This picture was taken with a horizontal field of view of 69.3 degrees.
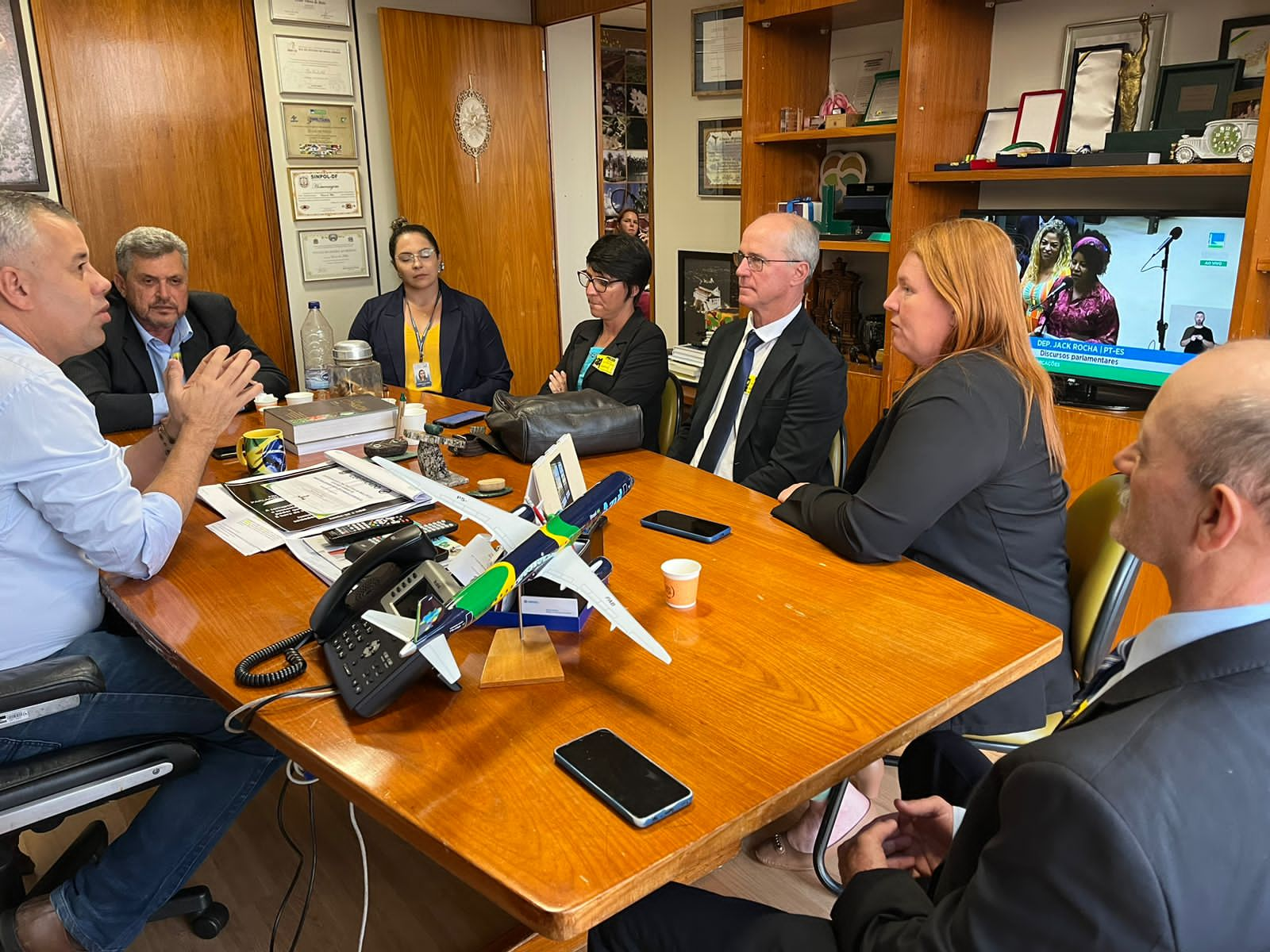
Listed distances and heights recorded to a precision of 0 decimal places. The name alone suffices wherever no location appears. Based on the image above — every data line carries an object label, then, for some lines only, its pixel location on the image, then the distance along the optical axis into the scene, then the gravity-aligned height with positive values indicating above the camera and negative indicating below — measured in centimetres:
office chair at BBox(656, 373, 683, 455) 292 -60
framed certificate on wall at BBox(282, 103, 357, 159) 423 +42
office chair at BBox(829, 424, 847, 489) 245 -62
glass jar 306 -48
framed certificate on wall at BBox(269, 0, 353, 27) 410 +93
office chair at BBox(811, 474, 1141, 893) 163 -67
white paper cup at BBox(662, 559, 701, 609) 143 -55
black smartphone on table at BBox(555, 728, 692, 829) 98 -60
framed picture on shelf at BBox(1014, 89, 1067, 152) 304 +31
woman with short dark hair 302 -39
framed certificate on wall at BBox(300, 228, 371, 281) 438 -15
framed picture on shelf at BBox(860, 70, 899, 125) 354 +44
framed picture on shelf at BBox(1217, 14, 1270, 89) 260 +46
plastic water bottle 428 -54
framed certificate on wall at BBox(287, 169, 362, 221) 429 +14
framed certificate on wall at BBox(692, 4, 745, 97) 405 +74
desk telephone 116 -54
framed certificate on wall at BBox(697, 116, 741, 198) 421 +27
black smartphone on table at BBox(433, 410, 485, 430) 267 -56
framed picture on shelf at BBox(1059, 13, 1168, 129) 284 +54
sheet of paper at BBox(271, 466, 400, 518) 190 -56
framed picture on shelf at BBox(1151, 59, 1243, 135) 265 +34
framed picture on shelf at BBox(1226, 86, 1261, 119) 260 +29
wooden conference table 95 -61
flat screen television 267 -27
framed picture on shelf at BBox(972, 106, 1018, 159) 322 +28
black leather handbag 225 -49
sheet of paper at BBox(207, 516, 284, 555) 171 -58
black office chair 130 -80
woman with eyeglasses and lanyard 362 -42
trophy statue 284 +40
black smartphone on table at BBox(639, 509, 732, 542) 175 -58
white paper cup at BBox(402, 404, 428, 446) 244 -52
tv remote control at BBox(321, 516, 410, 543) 170 -56
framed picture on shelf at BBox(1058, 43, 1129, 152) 291 +36
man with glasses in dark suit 247 -45
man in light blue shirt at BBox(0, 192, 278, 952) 146 -56
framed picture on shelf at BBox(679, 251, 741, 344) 436 -35
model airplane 113 -45
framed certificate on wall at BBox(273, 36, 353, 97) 415 +70
